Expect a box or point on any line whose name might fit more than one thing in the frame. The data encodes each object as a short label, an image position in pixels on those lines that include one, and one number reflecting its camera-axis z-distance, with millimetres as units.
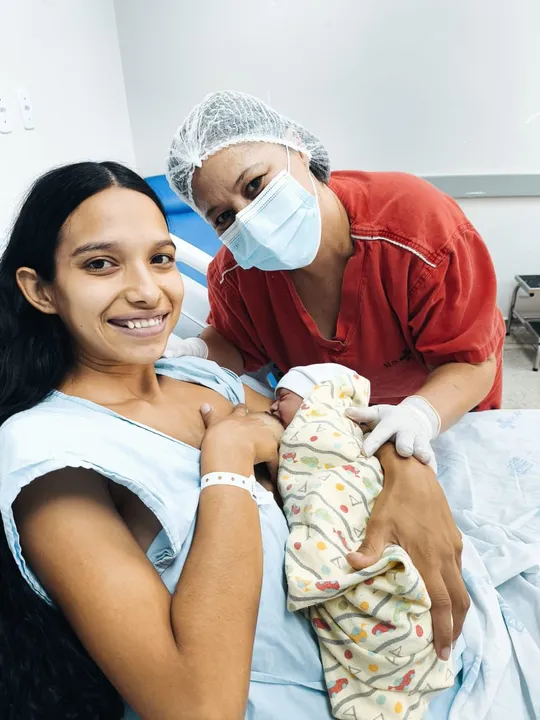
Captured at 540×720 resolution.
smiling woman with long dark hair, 732
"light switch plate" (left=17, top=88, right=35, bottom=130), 2092
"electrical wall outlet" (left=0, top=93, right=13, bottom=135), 1979
